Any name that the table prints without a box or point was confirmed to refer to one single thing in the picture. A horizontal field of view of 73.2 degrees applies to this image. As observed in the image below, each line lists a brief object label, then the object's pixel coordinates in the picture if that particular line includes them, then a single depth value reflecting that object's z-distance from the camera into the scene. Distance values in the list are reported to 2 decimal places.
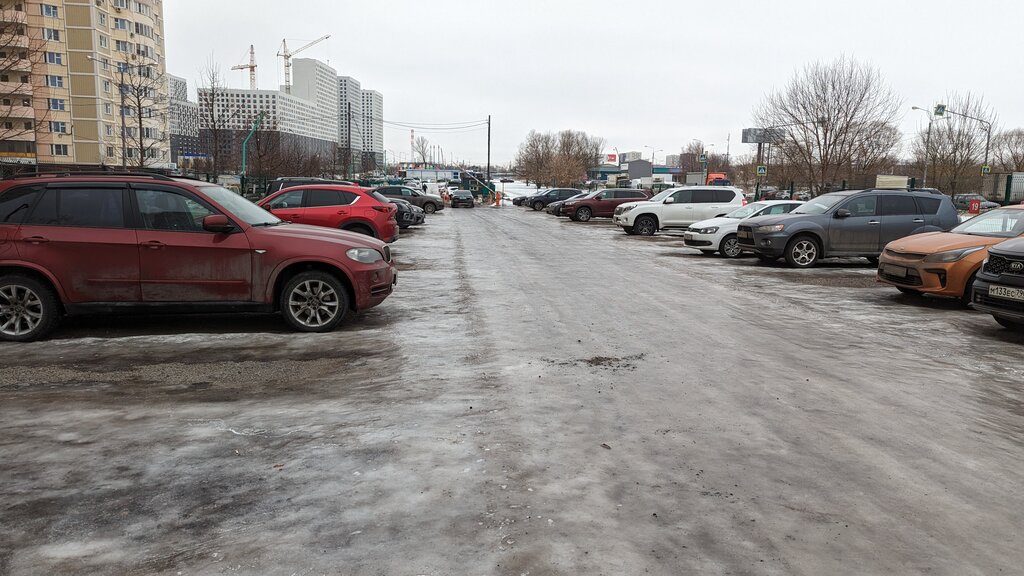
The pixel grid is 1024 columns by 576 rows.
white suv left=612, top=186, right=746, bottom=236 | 25.04
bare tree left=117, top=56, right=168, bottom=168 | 83.94
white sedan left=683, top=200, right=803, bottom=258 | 17.92
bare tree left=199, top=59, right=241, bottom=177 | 37.41
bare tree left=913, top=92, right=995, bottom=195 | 49.06
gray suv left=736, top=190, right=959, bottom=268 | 14.84
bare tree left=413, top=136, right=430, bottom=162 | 148.31
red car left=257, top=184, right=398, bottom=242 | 16.20
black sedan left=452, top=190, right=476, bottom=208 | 53.12
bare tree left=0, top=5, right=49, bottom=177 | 69.00
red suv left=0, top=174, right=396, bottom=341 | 7.28
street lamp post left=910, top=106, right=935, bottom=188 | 46.73
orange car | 9.78
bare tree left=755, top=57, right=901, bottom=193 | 35.50
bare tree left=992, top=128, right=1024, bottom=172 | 64.44
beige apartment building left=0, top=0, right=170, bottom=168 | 74.69
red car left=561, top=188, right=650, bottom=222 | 36.09
